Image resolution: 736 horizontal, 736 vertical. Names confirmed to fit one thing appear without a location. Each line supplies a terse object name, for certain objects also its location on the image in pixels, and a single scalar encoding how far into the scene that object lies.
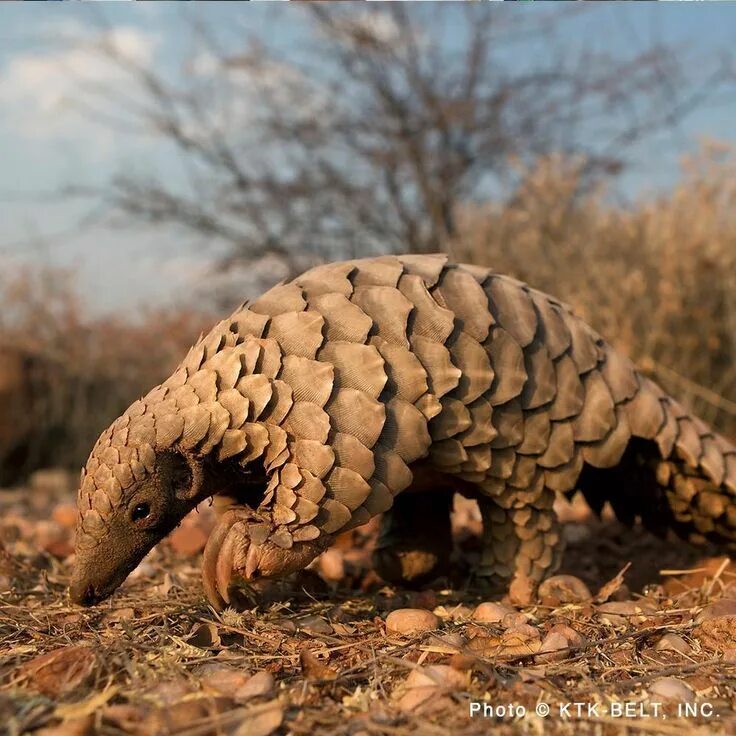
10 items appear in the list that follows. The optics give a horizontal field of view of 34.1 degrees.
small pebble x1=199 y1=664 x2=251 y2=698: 0.50
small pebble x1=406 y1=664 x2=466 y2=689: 0.51
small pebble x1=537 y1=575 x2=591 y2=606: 0.66
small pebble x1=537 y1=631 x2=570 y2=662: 0.55
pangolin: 0.60
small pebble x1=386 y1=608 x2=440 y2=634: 0.59
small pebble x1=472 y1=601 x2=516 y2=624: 0.62
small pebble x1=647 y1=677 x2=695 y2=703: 0.51
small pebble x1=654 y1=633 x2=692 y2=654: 0.57
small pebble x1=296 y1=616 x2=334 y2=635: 0.59
